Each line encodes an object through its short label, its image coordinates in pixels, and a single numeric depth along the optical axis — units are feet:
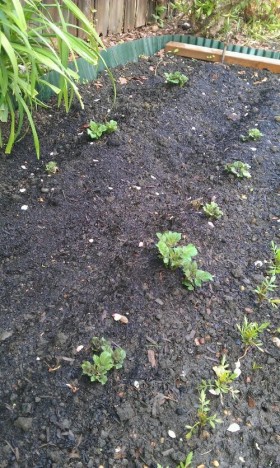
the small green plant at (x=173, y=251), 5.53
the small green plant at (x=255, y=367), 4.97
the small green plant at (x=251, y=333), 5.14
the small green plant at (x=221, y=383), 4.66
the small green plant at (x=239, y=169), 7.64
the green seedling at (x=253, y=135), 8.59
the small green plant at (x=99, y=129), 7.84
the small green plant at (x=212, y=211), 6.71
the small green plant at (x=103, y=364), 4.52
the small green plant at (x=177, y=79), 9.95
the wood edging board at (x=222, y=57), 11.58
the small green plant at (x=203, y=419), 4.33
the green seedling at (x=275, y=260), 6.04
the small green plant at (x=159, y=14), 13.05
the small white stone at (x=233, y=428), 4.45
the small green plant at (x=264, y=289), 5.72
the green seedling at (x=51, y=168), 7.21
